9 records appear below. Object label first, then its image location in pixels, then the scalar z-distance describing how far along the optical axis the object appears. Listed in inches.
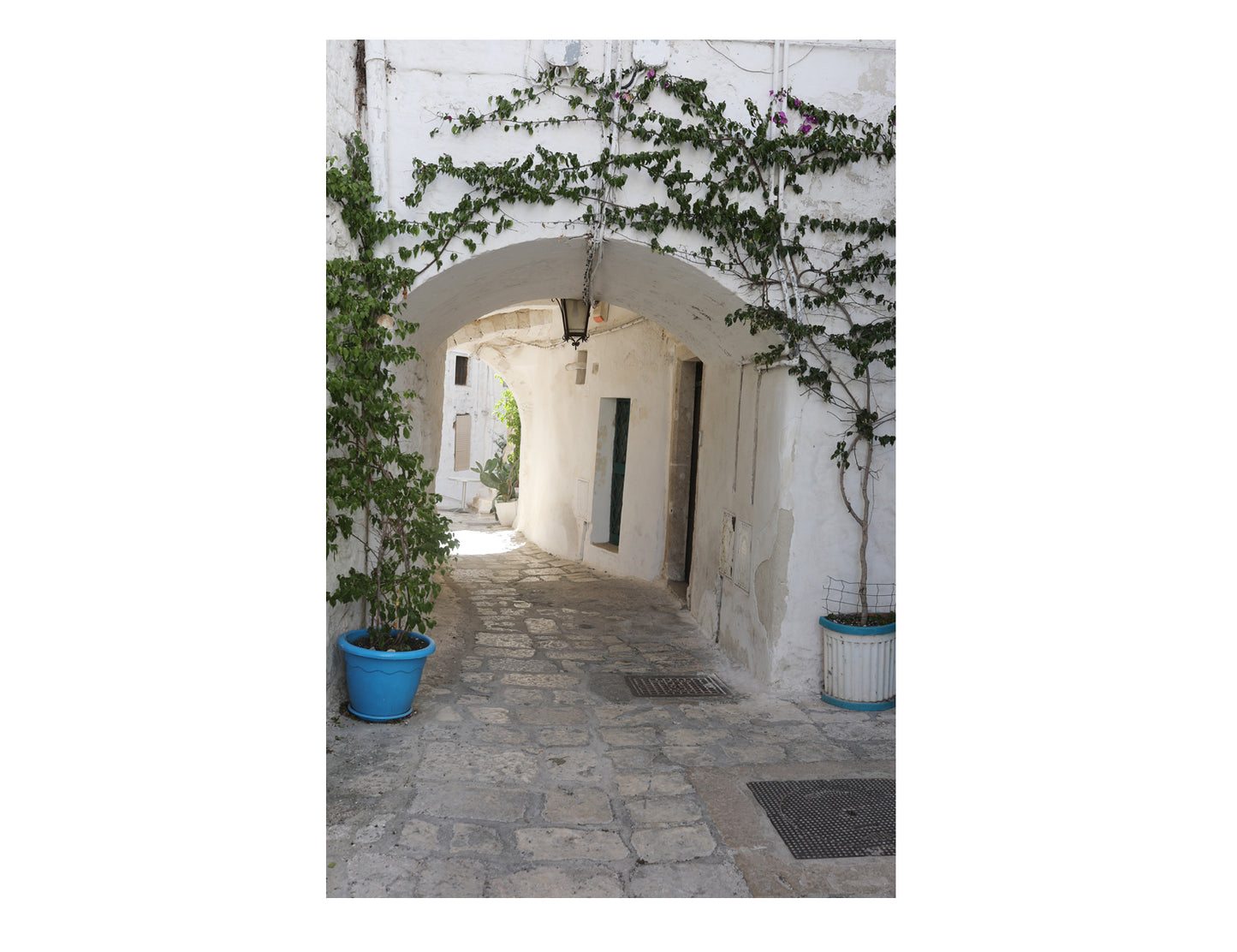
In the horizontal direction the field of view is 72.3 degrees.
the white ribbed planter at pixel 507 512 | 557.9
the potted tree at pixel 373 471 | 151.2
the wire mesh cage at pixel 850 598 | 188.1
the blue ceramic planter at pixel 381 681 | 153.9
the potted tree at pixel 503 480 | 563.5
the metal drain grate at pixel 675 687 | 187.8
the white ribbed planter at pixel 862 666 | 176.7
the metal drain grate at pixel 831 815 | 114.9
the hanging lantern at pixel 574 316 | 289.9
